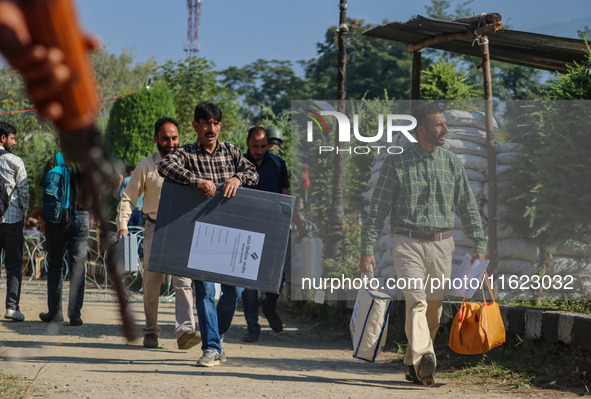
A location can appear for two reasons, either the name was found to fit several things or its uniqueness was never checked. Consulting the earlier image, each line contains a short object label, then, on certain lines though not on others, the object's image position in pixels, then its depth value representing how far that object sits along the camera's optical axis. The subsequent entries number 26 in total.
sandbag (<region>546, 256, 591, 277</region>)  13.16
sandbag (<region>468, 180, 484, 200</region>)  14.72
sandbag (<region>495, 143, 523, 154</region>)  13.61
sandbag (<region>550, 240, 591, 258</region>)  13.03
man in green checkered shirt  10.65
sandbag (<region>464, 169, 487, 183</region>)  14.87
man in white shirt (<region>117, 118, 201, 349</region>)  12.75
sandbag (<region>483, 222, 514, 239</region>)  13.69
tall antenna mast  75.30
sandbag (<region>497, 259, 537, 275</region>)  13.62
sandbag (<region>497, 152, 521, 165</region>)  13.46
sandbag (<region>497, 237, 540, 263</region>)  13.61
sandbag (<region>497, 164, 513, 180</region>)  13.61
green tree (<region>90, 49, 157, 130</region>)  98.26
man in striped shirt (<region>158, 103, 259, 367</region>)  11.02
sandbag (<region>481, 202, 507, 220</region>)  13.73
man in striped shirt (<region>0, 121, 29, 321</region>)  14.78
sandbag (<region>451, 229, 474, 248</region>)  15.02
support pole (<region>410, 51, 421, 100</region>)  14.60
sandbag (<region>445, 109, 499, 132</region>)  15.30
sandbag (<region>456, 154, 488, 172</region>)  14.96
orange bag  10.22
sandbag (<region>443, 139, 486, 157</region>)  15.20
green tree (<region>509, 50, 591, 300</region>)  12.46
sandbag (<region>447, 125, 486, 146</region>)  15.24
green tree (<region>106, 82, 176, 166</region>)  26.23
